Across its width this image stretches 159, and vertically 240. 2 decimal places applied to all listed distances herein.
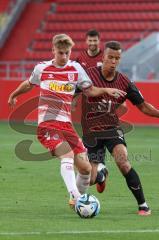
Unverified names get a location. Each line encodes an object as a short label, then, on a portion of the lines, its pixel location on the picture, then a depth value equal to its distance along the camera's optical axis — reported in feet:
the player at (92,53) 86.12
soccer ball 58.49
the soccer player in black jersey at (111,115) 61.46
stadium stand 207.31
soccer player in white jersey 59.93
